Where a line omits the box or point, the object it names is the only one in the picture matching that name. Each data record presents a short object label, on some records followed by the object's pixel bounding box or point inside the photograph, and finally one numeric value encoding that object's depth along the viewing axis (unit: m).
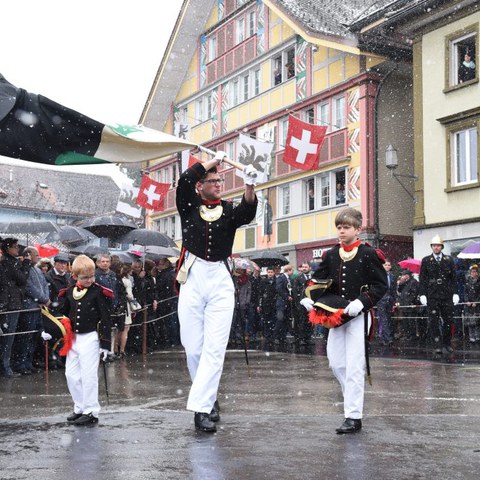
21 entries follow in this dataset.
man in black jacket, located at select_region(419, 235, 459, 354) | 16.12
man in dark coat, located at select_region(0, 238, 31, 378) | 12.83
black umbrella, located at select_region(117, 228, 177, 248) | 21.16
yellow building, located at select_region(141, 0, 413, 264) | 31.88
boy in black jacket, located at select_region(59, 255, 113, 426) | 7.37
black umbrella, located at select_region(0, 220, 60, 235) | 19.75
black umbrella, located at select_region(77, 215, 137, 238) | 22.16
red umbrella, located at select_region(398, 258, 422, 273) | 21.77
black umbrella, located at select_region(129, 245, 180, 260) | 23.75
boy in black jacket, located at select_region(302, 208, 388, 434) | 6.77
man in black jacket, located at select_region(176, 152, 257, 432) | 6.88
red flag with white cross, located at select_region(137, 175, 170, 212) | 32.84
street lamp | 27.02
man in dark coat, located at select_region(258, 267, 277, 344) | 22.06
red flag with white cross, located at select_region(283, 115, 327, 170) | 27.66
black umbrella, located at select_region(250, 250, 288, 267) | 24.02
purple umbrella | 20.14
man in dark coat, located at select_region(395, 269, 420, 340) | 21.58
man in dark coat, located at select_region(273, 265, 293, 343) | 21.12
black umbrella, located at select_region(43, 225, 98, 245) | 21.45
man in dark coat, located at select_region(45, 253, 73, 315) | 14.54
